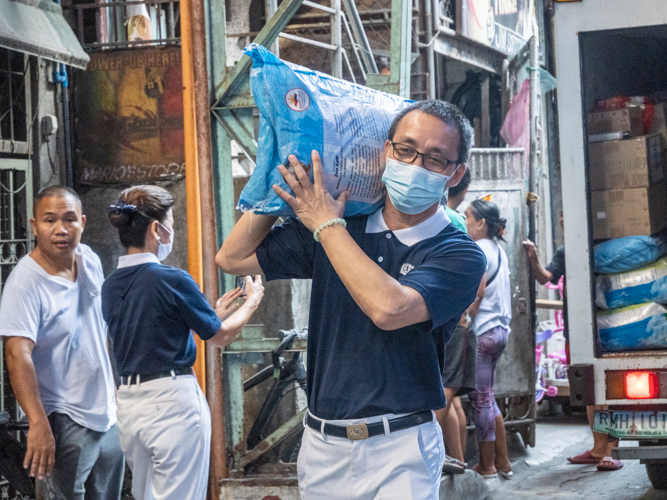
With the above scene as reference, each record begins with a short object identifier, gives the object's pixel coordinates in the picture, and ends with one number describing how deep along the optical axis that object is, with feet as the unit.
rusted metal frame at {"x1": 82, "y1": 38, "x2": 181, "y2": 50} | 20.58
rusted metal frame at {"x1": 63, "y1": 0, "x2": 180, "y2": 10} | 20.63
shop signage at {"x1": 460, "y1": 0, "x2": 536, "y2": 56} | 36.35
